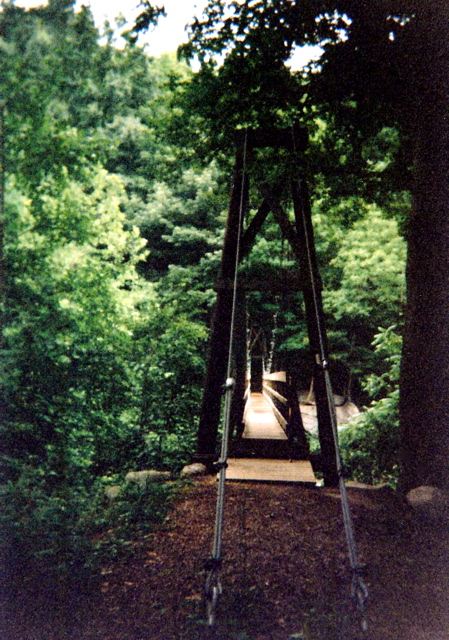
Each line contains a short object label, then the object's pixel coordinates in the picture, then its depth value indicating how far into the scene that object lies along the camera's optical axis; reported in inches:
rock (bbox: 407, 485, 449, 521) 146.0
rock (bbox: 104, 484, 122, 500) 169.9
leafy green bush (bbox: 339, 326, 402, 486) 258.1
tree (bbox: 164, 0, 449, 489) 165.5
